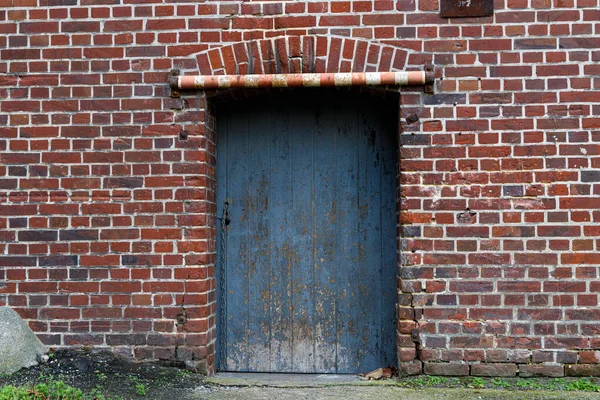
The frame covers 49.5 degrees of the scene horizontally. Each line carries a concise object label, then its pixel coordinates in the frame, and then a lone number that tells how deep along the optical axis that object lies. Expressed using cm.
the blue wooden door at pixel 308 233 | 467
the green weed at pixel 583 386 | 407
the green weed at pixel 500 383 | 414
